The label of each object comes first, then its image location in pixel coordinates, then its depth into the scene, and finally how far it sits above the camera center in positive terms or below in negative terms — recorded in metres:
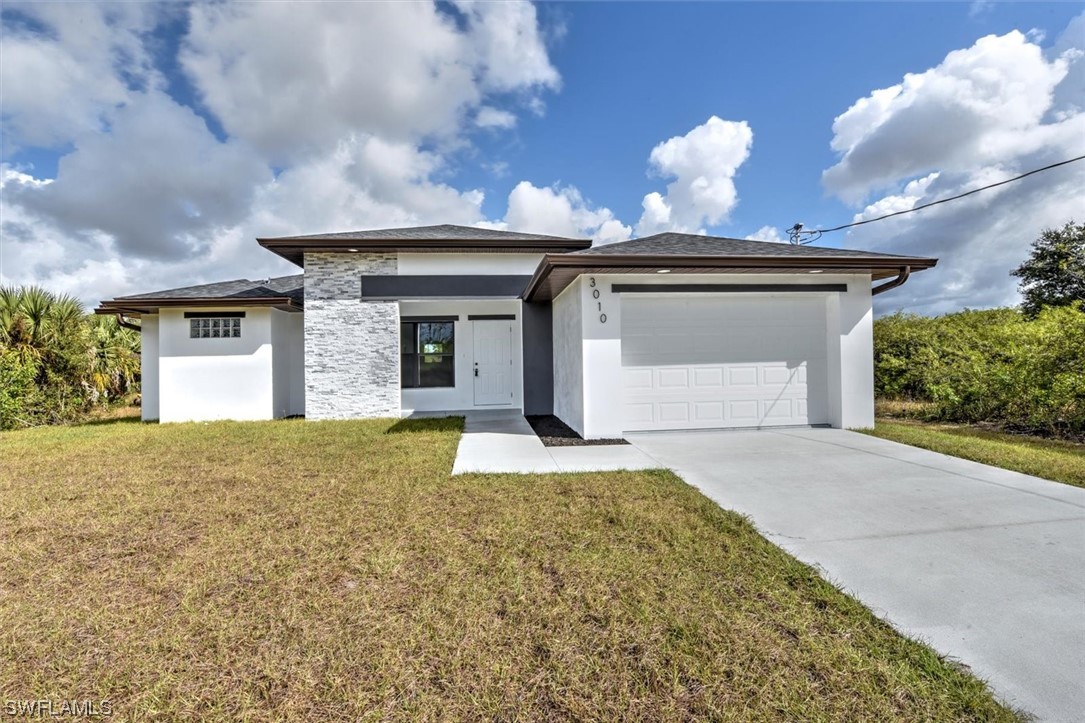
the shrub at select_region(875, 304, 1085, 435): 7.46 -0.12
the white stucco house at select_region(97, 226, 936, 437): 7.53 +0.77
